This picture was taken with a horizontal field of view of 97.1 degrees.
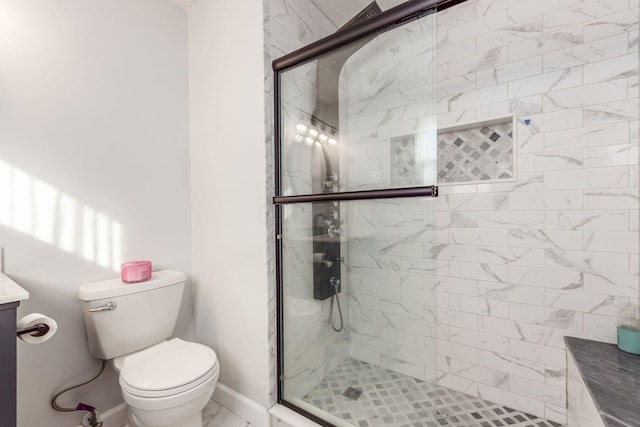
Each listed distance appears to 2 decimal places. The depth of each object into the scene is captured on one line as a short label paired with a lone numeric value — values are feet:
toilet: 3.82
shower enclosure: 4.04
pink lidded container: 4.78
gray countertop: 3.15
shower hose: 4.99
